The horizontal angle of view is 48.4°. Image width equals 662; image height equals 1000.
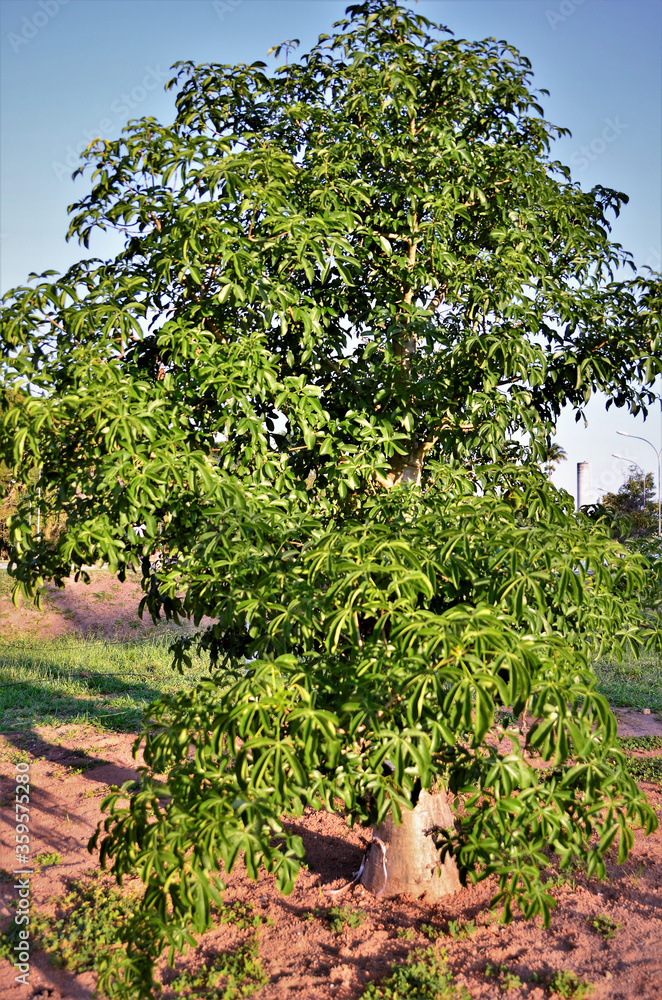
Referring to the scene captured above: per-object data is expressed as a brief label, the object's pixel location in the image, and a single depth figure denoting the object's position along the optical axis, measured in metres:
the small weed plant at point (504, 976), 3.35
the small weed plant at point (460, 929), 3.82
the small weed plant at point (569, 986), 3.25
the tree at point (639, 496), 34.85
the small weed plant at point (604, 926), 3.77
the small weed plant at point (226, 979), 3.41
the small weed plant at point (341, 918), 3.95
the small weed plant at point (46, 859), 4.84
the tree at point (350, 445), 2.21
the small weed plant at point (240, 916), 4.04
